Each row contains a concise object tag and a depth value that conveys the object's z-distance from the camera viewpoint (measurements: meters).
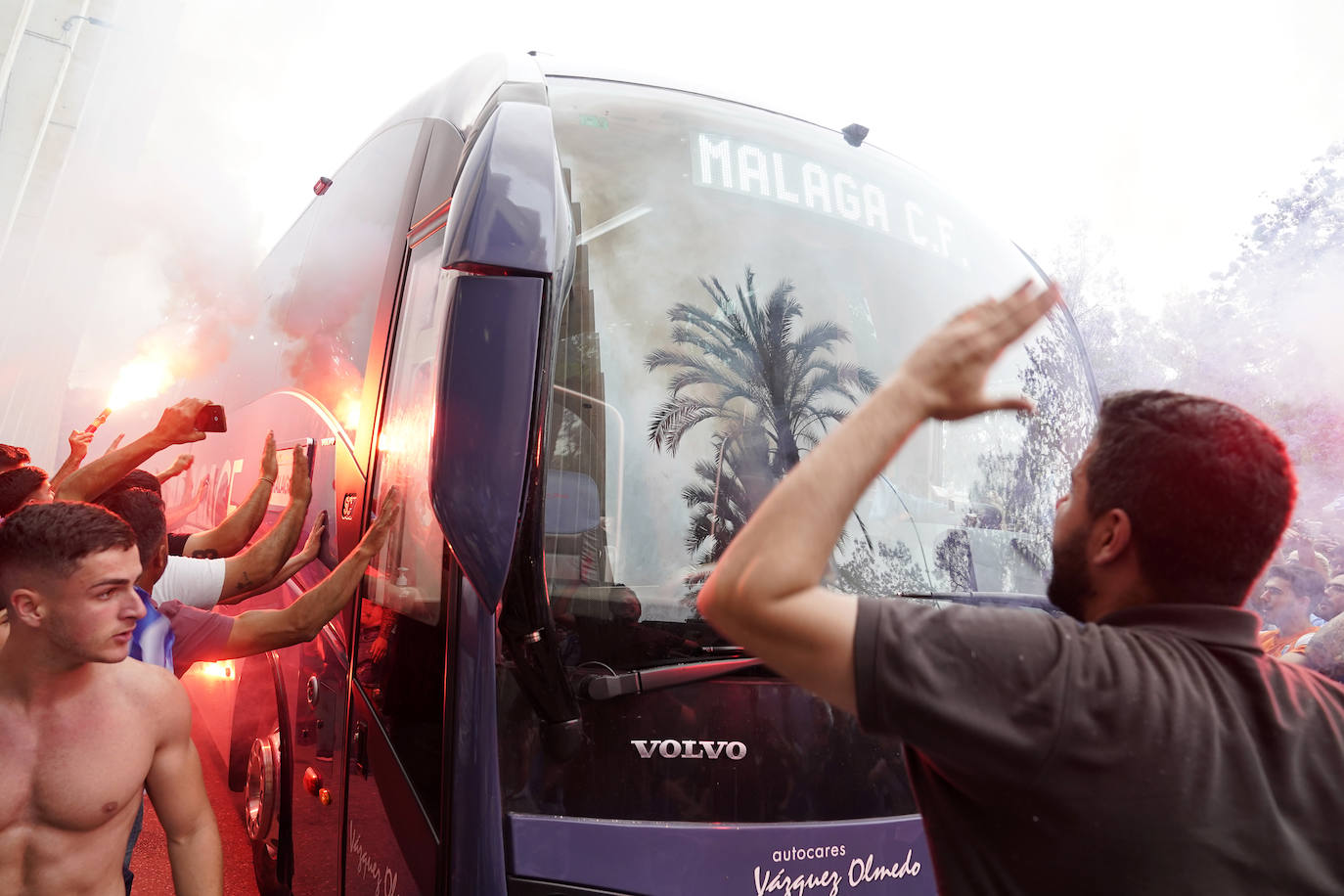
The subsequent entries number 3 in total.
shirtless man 2.17
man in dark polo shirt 1.14
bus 2.20
